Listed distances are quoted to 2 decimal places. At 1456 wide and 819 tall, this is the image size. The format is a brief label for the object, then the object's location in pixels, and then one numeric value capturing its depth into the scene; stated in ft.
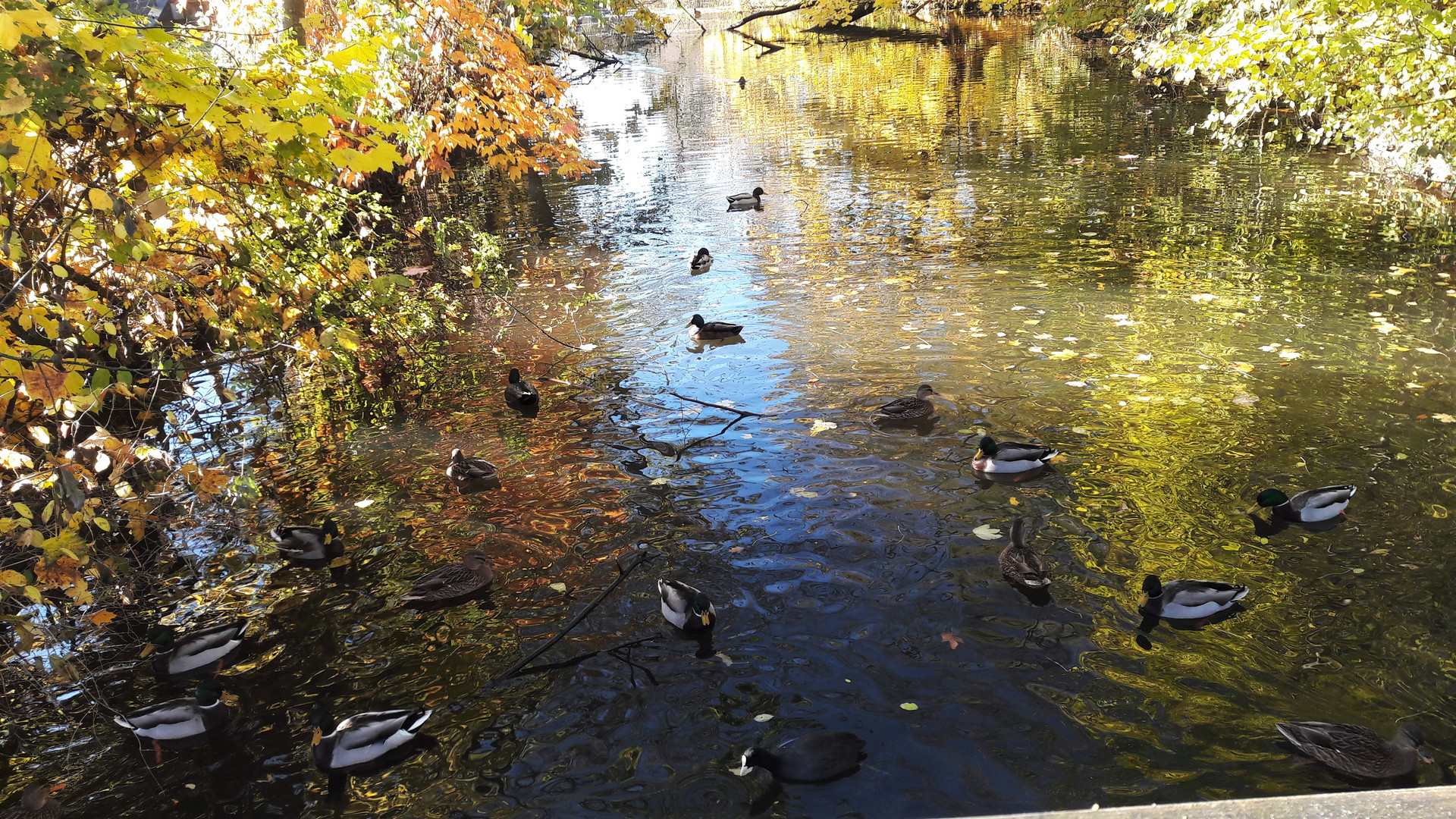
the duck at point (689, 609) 19.71
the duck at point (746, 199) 60.70
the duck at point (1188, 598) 19.10
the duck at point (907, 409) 28.76
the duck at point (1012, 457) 25.00
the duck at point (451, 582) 21.81
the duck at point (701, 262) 48.78
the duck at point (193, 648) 19.84
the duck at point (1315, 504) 21.86
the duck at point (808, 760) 15.85
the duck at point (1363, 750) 14.89
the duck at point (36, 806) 15.94
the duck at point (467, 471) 27.37
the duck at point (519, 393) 32.96
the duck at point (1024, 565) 20.21
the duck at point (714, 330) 37.99
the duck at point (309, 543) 23.62
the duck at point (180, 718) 17.90
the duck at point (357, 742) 16.89
